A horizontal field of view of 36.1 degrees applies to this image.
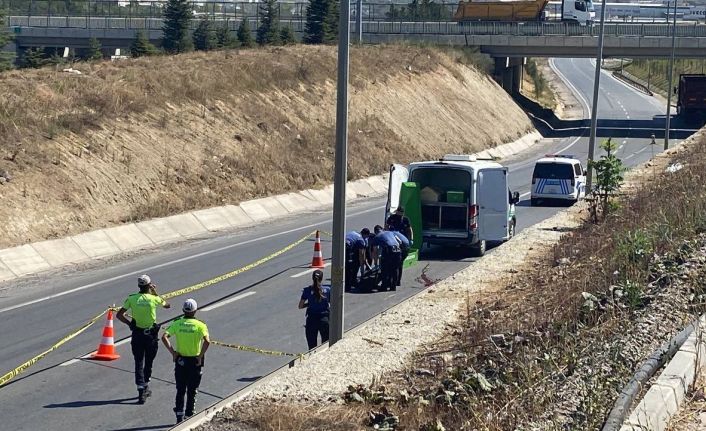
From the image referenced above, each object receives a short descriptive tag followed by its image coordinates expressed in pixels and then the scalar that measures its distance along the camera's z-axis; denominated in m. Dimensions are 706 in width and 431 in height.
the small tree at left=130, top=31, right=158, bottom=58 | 58.62
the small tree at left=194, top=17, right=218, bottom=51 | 68.56
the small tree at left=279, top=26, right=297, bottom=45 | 67.19
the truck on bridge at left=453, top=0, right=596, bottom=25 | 85.75
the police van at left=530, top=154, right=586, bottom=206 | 37.81
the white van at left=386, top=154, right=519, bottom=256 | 24.64
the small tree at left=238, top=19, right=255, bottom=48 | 64.38
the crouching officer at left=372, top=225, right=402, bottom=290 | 20.69
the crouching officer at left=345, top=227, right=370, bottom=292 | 20.81
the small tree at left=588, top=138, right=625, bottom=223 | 27.16
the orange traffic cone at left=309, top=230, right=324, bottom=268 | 24.02
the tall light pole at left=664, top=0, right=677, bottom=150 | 56.78
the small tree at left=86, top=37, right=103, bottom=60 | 61.21
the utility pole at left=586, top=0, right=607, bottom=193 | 38.06
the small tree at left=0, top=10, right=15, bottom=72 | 54.19
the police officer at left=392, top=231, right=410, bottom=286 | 21.23
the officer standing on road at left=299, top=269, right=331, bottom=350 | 15.14
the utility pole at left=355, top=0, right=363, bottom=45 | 60.94
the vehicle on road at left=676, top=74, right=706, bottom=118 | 76.31
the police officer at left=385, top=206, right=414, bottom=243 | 22.81
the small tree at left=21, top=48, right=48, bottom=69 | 57.41
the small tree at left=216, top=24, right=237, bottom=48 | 65.44
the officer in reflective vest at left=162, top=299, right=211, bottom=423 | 12.38
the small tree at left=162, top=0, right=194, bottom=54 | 69.75
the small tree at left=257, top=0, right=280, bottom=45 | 67.93
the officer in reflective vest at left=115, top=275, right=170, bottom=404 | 13.60
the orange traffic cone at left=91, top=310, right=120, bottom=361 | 15.45
